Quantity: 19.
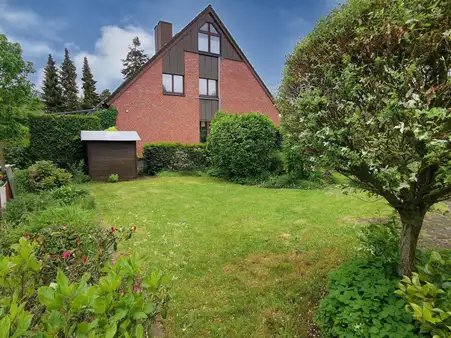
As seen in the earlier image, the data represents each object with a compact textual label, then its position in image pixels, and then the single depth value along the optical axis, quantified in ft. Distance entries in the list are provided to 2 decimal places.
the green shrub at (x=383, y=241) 8.19
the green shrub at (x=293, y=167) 32.17
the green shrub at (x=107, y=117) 46.23
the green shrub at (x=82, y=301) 2.94
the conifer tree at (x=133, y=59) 124.33
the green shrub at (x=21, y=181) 22.58
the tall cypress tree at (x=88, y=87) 110.42
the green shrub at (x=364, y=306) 6.16
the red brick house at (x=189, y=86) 50.01
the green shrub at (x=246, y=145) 35.19
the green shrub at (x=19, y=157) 34.30
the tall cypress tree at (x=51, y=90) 102.01
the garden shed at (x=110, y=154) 37.52
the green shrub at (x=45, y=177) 23.71
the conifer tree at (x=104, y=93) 123.69
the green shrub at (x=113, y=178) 37.10
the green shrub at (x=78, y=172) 35.57
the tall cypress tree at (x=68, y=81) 109.50
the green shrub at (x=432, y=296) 4.73
